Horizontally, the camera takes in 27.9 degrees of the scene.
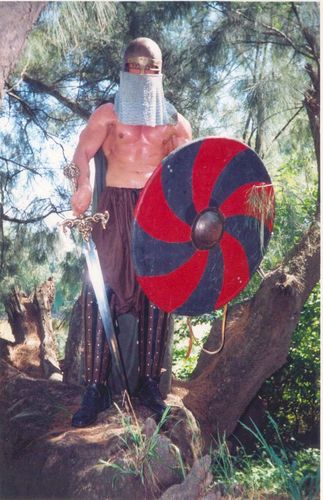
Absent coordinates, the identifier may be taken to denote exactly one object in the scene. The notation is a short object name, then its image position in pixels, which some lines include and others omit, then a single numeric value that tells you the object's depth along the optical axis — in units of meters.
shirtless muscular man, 2.43
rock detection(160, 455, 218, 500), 2.06
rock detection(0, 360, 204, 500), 2.19
